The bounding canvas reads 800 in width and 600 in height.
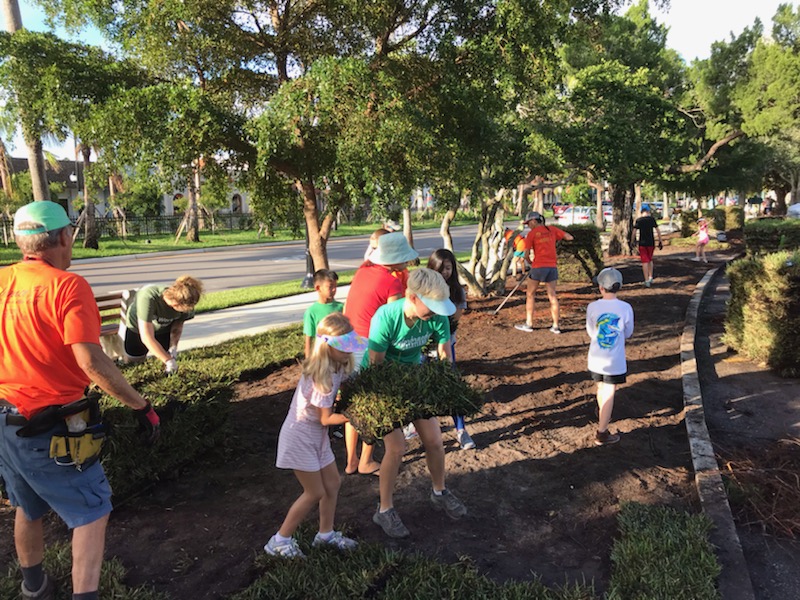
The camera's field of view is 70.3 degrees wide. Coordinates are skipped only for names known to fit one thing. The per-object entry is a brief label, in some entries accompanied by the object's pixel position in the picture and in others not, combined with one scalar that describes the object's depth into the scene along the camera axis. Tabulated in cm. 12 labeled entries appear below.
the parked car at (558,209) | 4225
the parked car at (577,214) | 3781
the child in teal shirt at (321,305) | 481
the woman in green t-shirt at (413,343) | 326
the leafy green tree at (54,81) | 546
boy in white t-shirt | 449
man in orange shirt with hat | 238
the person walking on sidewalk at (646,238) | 1183
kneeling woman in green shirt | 452
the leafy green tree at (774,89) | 1838
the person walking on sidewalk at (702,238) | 1688
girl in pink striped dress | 297
